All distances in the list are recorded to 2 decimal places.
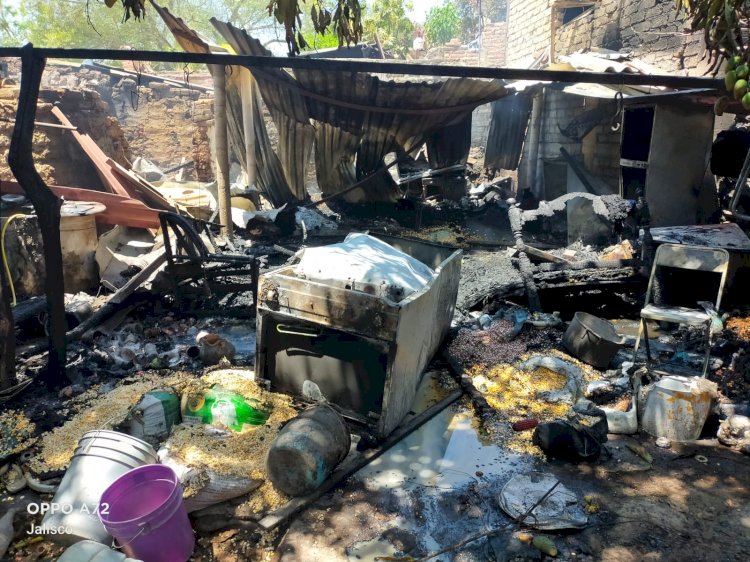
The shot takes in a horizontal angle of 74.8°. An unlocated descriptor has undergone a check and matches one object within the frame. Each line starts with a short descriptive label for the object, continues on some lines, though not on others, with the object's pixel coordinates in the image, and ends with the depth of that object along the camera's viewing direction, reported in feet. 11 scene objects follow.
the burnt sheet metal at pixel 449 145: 38.65
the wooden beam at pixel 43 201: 13.21
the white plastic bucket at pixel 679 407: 13.85
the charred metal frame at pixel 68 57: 11.84
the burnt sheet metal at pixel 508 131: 45.55
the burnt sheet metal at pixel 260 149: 33.65
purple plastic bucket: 8.84
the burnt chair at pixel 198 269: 19.92
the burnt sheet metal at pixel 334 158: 33.19
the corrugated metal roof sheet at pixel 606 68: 27.12
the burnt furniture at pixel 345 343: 12.44
